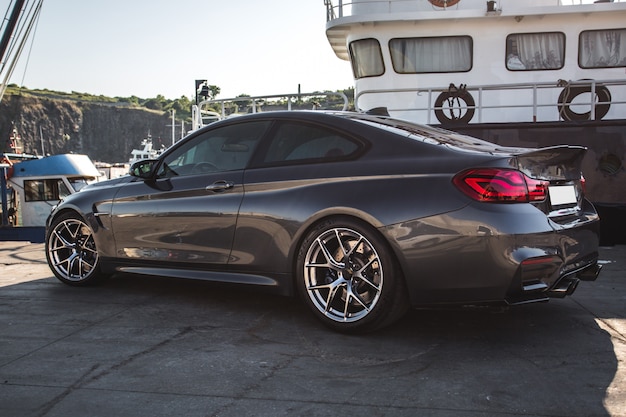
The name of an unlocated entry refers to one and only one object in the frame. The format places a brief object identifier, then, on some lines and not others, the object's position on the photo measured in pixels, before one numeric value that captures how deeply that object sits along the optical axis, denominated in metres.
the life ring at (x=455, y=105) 12.08
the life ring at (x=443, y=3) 12.77
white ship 12.20
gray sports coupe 3.59
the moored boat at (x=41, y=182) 19.16
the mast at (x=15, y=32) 28.39
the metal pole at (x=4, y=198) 12.83
